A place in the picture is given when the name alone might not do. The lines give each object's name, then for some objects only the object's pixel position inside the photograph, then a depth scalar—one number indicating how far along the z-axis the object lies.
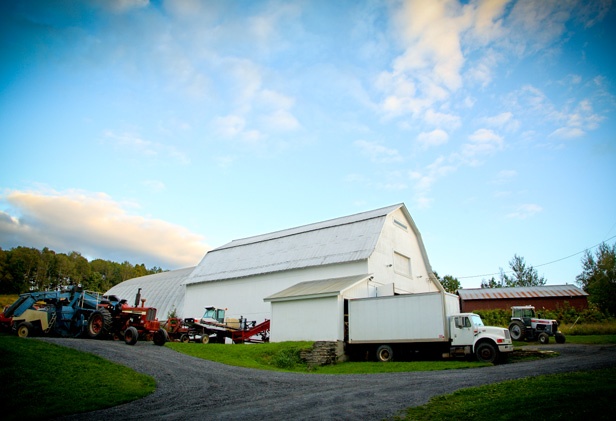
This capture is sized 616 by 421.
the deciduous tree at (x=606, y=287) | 37.75
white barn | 24.27
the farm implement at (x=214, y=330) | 25.97
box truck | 18.34
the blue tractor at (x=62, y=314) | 21.91
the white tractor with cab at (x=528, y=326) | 27.70
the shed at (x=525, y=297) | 39.62
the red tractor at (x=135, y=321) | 22.92
